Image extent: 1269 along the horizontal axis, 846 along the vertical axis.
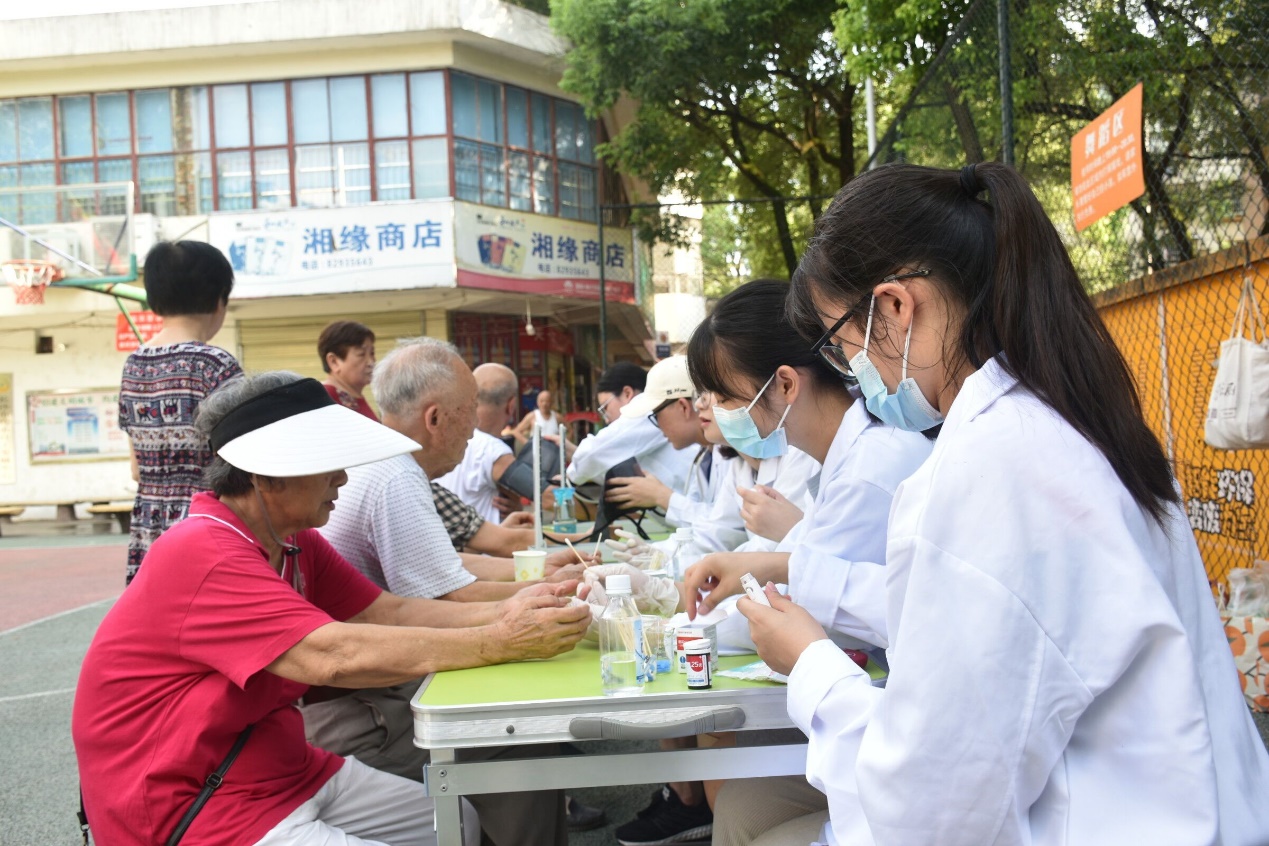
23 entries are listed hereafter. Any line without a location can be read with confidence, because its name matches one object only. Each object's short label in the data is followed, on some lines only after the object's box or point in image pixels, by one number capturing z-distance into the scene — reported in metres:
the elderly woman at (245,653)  1.94
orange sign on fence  3.67
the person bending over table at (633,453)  5.74
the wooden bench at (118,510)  16.38
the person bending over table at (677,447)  4.59
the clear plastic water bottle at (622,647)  2.03
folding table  1.88
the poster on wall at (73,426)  18.09
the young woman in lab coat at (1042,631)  1.10
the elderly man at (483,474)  5.82
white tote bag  3.59
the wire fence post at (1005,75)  4.15
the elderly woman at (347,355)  5.43
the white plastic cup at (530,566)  3.17
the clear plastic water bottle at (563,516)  5.16
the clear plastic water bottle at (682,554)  3.16
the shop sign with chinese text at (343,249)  16.30
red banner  16.89
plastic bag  4.05
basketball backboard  16.66
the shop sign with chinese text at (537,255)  16.52
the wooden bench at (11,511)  17.73
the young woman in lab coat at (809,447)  2.10
